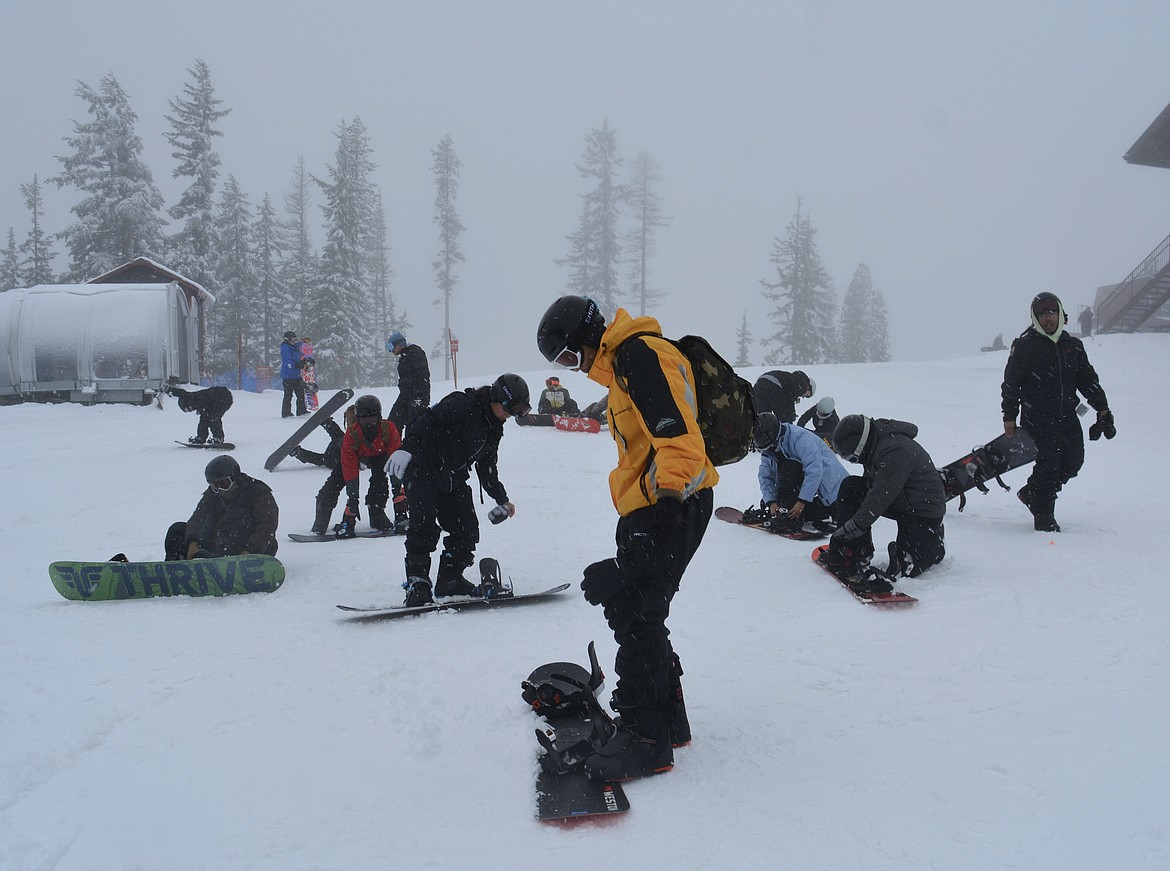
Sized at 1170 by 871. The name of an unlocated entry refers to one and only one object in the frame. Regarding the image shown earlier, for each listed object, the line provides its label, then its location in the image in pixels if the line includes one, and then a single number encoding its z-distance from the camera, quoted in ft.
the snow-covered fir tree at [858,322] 165.68
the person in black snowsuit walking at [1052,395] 20.90
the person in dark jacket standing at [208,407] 41.88
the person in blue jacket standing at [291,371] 55.57
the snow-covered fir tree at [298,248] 138.82
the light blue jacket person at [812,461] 22.94
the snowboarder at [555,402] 52.21
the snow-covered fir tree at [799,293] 145.89
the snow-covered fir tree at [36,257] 138.82
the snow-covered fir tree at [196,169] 110.11
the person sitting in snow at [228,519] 19.89
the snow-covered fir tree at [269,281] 133.08
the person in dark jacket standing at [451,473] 17.20
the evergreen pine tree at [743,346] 158.30
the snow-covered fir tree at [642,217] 157.27
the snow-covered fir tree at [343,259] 121.90
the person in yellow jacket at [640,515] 8.89
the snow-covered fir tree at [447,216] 163.63
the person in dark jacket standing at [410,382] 33.01
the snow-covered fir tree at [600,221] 153.07
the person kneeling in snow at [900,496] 17.57
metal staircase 83.41
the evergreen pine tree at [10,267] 145.59
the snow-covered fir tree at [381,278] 173.47
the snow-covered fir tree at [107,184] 107.55
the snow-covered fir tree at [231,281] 118.62
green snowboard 16.89
